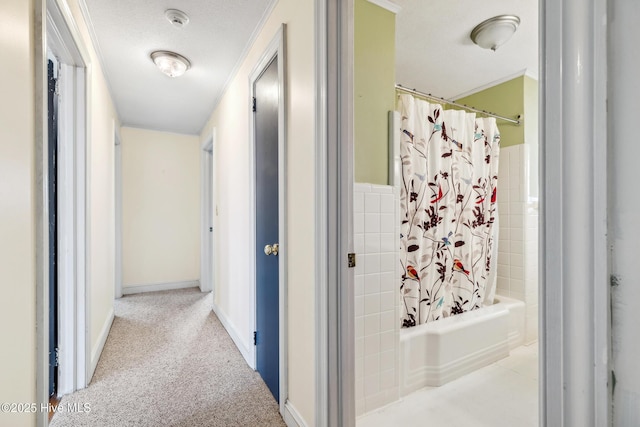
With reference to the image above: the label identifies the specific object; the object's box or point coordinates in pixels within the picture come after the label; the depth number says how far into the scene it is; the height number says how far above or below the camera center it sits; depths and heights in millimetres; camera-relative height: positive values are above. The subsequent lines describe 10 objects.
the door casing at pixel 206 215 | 4129 -33
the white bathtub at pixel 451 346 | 1857 -929
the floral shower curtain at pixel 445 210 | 2016 +16
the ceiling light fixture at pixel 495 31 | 1898 +1231
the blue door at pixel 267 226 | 1794 -87
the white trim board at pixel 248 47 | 1775 +1239
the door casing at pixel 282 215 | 1625 -14
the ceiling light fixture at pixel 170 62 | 2234 +1189
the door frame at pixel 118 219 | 3848 -83
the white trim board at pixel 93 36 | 1756 +1237
